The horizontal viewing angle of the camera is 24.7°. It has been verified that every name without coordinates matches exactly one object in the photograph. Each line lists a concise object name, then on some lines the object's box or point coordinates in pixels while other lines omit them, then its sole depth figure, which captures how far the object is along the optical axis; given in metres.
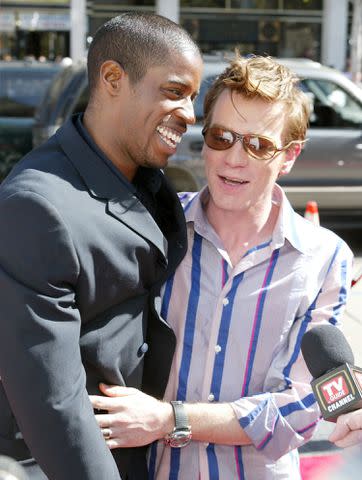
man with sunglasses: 1.98
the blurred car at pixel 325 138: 8.43
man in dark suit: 1.59
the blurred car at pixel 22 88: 10.11
